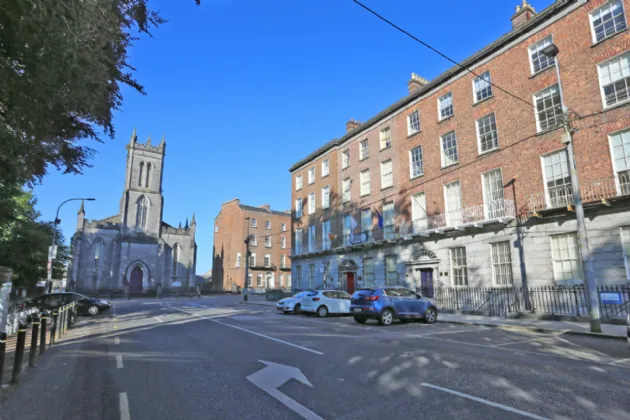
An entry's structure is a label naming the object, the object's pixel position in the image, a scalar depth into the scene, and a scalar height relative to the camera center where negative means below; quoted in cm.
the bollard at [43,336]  871 -115
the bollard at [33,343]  767 -117
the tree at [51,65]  365 +244
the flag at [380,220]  2748 +440
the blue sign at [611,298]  1302 -69
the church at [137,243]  5362 +620
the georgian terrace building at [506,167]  1595 +608
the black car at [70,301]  2070 -90
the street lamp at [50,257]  2359 +179
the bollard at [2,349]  589 -96
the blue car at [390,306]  1525 -100
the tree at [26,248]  2931 +306
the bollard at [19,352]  644 -116
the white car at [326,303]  2030 -111
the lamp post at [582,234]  1216 +146
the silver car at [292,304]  2203 -125
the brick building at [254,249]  6172 +581
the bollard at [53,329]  1090 -124
